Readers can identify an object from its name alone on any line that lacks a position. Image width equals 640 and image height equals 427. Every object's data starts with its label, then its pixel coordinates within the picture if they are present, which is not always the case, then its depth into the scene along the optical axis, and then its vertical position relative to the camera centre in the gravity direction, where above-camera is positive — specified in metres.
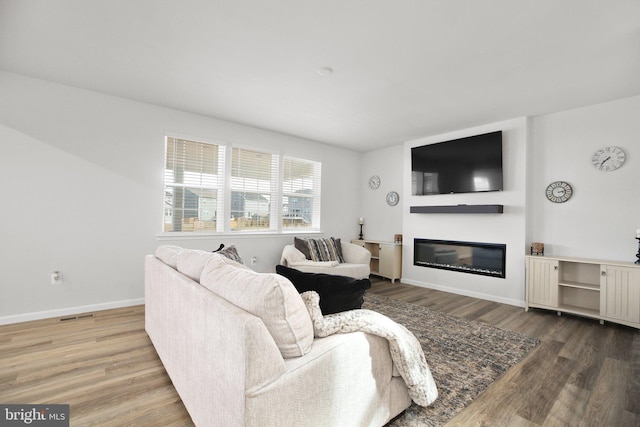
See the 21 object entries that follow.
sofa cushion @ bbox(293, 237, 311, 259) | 4.79 -0.41
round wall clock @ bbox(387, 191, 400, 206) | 5.67 +0.47
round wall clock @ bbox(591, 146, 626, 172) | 3.46 +0.82
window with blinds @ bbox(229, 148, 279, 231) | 4.61 +0.48
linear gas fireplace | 4.28 -0.50
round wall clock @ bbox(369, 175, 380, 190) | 6.05 +0.83
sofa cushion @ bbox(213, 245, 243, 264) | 2.63 -0.31
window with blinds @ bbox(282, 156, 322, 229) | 5.23 +0.49
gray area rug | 1.80 -1.10
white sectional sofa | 1.12 -0.62
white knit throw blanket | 1.49 -0.60
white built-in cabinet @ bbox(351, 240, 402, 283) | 5.32 -0.68
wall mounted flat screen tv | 4.24 +0.91
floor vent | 3.19 -1.11
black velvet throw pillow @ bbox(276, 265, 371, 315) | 1.65 -0.38
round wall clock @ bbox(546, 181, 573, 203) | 3.79 +0.45
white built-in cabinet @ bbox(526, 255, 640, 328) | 3.13 -0.69
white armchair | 4.45 -0.65
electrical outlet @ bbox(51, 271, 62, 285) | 3.25 -0.69
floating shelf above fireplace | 4.13 +0.24
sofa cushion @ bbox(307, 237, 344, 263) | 4.79 -0.47
